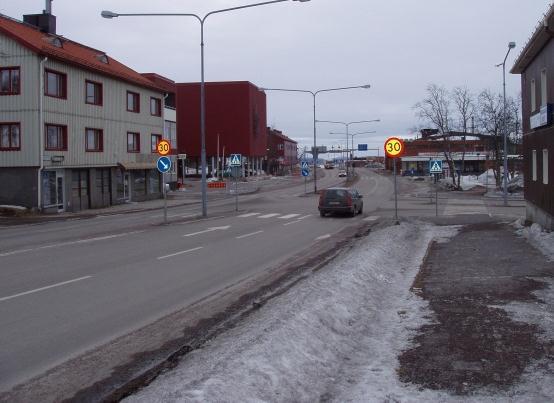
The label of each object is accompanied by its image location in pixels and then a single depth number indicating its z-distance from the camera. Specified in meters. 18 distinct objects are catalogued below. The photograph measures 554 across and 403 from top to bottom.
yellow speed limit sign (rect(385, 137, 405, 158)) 20.09
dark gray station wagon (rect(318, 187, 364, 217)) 28.33
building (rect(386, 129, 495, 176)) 102.50
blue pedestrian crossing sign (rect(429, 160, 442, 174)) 29.03
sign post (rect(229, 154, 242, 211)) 33.28
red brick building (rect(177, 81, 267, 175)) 90.56
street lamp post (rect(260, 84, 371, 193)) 48.69
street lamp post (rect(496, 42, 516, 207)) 34.77
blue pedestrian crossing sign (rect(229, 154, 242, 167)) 33.25
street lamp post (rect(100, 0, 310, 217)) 23.78
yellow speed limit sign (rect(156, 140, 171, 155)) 27.47
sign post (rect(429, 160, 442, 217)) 29.03
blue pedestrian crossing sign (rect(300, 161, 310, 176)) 49.72
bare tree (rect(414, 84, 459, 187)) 60.88
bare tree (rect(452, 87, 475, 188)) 60.59
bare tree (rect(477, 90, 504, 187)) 54.25
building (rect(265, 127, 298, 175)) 127.62
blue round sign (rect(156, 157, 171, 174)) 25.43
